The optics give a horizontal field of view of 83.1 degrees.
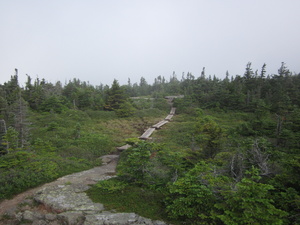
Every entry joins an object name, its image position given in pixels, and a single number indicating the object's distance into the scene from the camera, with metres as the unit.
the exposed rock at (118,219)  6.13
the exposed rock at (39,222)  6.76
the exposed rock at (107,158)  14.96
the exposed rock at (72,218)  6.48
